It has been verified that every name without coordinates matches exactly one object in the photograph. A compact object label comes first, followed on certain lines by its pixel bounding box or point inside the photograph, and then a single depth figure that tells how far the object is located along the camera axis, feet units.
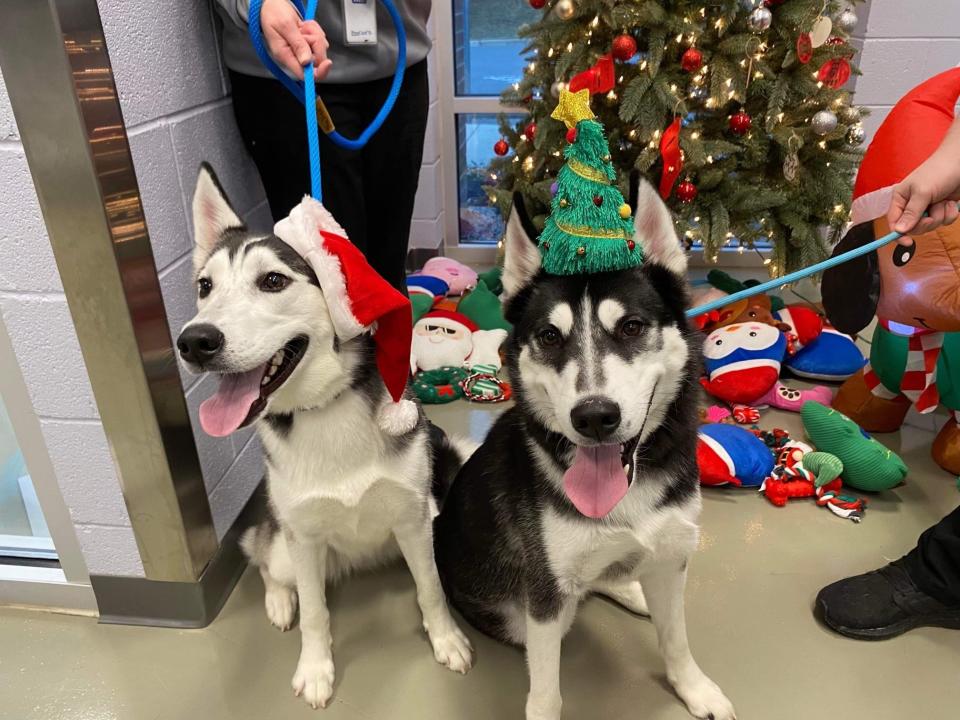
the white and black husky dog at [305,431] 3.92
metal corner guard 3.95
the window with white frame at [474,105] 12.56
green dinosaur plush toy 6.72
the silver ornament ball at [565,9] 8.15
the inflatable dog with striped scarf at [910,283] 6.48
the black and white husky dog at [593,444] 3.66
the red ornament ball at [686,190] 8.69
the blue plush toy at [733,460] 6.87
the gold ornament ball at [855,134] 9.05
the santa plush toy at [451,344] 9.37
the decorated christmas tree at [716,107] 8.23
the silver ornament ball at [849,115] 8.95
